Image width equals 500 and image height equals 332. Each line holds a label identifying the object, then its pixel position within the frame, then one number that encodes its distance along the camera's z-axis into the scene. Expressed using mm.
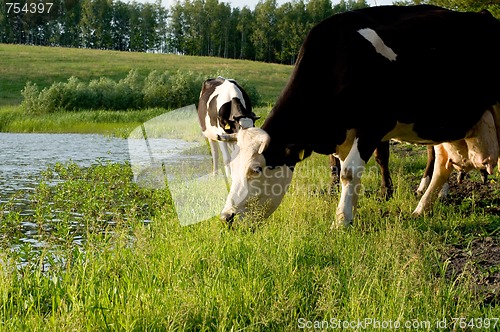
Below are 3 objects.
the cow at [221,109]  11914
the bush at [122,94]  33938
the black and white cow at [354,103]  6750
